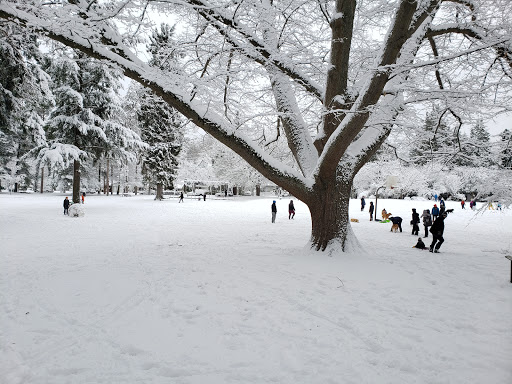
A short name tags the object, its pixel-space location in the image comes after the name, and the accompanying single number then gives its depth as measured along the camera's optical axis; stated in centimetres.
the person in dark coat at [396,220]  1362
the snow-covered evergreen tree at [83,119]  1819
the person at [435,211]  1357
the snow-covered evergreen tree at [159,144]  3102
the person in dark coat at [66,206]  1634
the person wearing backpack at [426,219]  1299
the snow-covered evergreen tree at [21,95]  973
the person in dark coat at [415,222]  1362
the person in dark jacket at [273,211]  1603
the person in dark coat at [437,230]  868
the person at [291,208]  1828
